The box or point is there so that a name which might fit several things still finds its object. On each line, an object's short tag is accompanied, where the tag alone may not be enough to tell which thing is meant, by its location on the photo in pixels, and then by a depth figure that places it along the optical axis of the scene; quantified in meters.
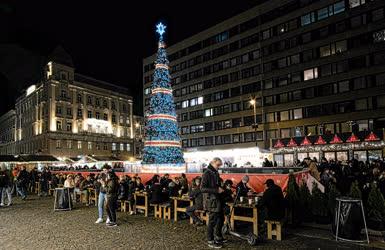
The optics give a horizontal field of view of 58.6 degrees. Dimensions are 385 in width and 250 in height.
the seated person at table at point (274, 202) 9.69
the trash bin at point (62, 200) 16.52
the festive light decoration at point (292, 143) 41.30
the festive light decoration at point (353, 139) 36.75
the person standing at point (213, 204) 8.91
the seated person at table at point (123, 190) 15.55
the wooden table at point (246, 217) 10.22
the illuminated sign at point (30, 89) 75.44
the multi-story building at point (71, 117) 67.38
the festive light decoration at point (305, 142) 40.07
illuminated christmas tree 27.12
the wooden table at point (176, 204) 12.88
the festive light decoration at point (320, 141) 39.25
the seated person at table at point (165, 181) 15.39
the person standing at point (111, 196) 12.27
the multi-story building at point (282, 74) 41.91
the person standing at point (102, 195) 12.83
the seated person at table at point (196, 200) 11.00
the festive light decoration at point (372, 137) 35.48
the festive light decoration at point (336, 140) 37.91
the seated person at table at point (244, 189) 11.99
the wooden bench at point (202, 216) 11.95
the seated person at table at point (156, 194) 13.95
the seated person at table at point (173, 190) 13.75
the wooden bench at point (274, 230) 9.64
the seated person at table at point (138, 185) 16.11
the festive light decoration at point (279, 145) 43.18
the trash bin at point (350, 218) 8.92
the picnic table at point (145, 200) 14.53
